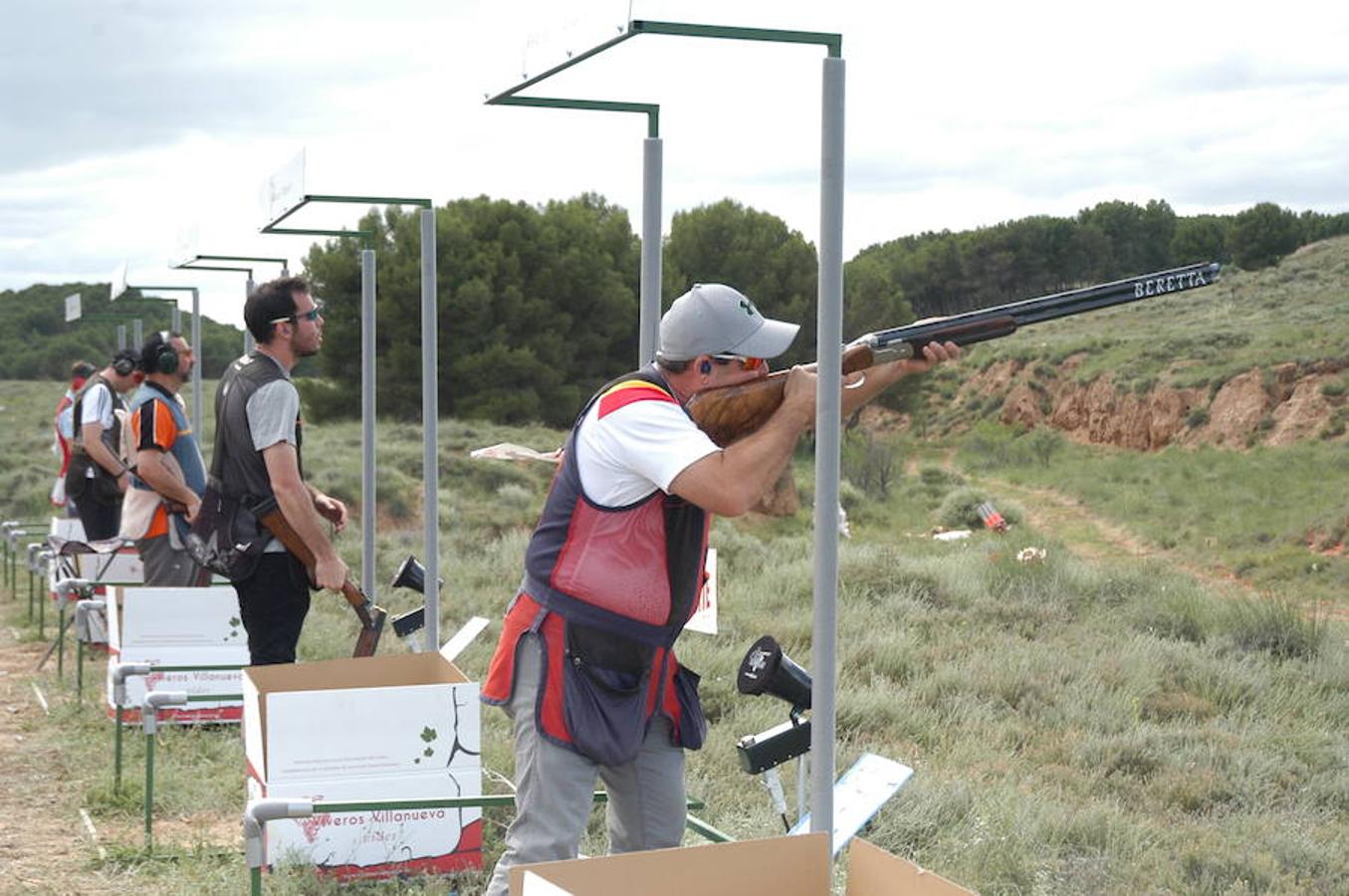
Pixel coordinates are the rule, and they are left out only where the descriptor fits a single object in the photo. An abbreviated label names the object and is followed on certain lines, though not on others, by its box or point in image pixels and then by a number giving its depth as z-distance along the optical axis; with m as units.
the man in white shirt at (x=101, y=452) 9.23
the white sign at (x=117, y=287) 11.30
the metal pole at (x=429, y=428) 5.63
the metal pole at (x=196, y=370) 10.91
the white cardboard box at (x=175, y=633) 7.12
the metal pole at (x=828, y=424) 2.99
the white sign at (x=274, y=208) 6.36
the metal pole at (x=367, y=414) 6.39
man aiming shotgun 3.29
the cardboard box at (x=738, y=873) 2.69
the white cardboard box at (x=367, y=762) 4.79
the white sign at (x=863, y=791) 3.67
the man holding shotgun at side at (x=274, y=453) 5.38
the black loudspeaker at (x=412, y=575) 6.02
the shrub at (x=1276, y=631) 9.45
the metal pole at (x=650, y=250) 4.31
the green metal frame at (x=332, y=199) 5.80
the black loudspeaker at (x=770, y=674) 3.49
